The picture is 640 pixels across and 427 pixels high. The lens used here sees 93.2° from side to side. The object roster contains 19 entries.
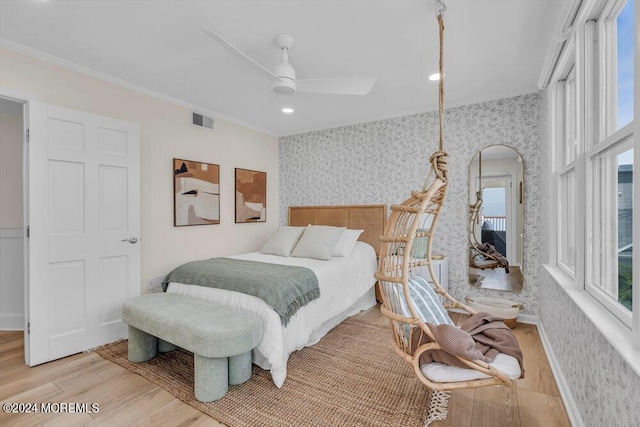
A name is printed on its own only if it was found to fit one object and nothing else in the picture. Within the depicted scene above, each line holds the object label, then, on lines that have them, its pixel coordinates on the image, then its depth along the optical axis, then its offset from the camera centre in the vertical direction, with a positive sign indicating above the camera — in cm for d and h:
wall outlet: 319 -74
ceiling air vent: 365 +115
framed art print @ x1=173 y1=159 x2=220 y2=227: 348 +26
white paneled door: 241 -13
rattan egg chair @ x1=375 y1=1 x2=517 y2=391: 150 -41
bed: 218 -70
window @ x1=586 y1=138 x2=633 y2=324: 131 -8
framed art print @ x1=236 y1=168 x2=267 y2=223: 427 +27
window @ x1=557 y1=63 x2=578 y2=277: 219 +34
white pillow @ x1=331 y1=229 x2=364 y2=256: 359 -36
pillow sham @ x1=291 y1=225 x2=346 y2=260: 345 -34
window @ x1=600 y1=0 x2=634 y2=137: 132 +71
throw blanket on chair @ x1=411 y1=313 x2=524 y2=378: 146 -69
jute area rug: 180 -120
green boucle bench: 192 -81
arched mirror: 332 -6
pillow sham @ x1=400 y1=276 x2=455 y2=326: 193 -59
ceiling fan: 218 +97
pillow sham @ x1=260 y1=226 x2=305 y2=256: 371 -35
